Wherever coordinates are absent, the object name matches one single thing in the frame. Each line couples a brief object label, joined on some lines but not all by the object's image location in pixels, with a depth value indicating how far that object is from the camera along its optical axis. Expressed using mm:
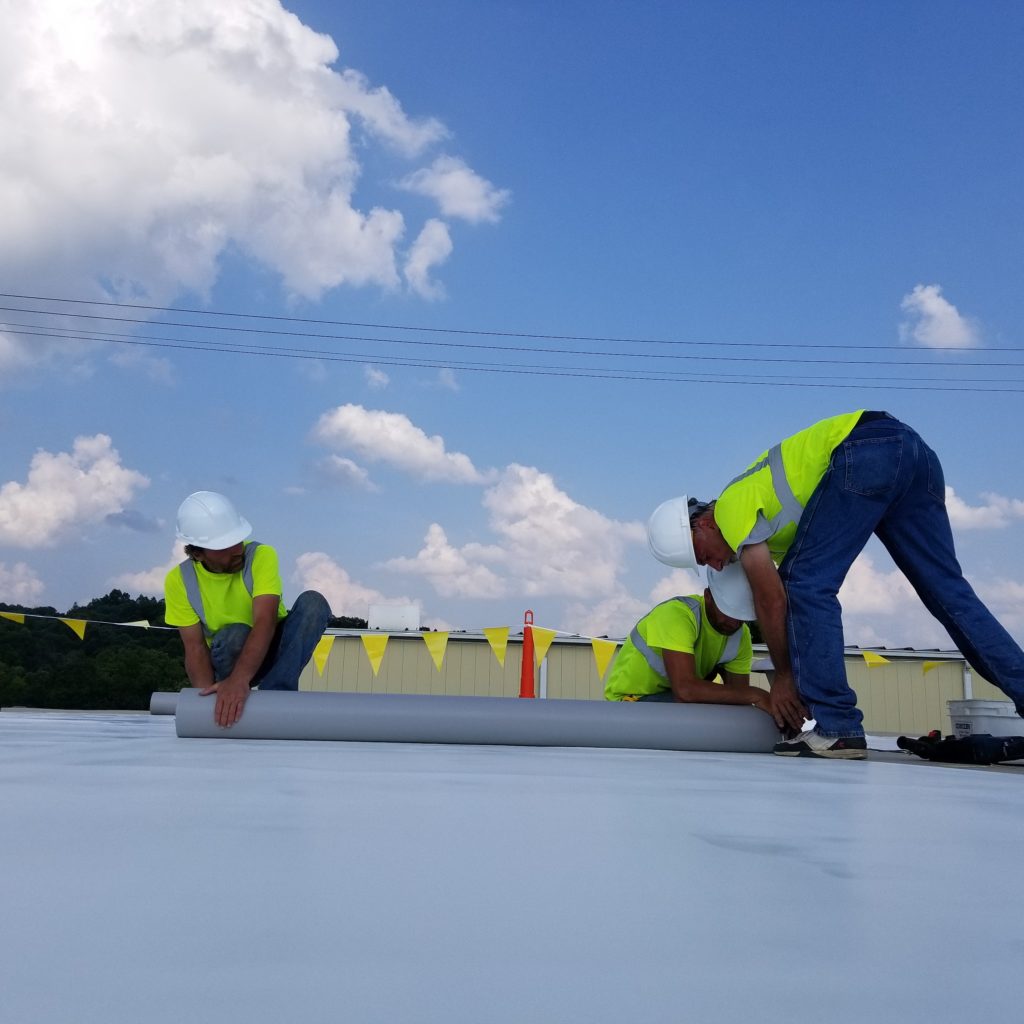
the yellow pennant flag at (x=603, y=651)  11227
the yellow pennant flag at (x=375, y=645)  13619
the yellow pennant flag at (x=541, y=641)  12820
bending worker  3092
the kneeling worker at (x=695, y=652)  3553
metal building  14289
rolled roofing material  3148
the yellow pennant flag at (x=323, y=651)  13070
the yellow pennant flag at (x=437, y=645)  13727
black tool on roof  3201
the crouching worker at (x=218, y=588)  3707
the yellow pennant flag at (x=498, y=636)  12141
